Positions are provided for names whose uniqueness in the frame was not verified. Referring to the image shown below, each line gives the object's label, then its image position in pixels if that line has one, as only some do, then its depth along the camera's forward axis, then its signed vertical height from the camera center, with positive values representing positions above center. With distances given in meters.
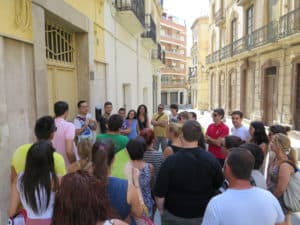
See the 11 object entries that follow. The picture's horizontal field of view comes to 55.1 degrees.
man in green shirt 3.49 -0.52
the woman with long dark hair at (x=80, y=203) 1.45 -0.57
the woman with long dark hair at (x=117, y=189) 2.06 -0.70
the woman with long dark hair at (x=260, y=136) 3.86 -0.62
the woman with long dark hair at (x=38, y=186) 2.07 -0.68
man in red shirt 4.75 -0.73
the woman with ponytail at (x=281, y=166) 2.78 -0.75
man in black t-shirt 2.53 -0.79
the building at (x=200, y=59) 35.59 +4.37
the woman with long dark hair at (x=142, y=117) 6.46 -0.58
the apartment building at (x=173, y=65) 54.03 +4.98
